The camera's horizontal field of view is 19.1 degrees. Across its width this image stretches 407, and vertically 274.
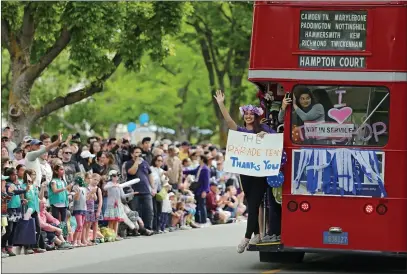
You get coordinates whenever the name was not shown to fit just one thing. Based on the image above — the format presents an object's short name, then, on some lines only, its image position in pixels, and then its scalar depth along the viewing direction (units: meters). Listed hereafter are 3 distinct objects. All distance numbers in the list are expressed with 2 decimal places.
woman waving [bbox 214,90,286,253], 16.23
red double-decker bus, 15.44
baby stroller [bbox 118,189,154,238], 23.58
